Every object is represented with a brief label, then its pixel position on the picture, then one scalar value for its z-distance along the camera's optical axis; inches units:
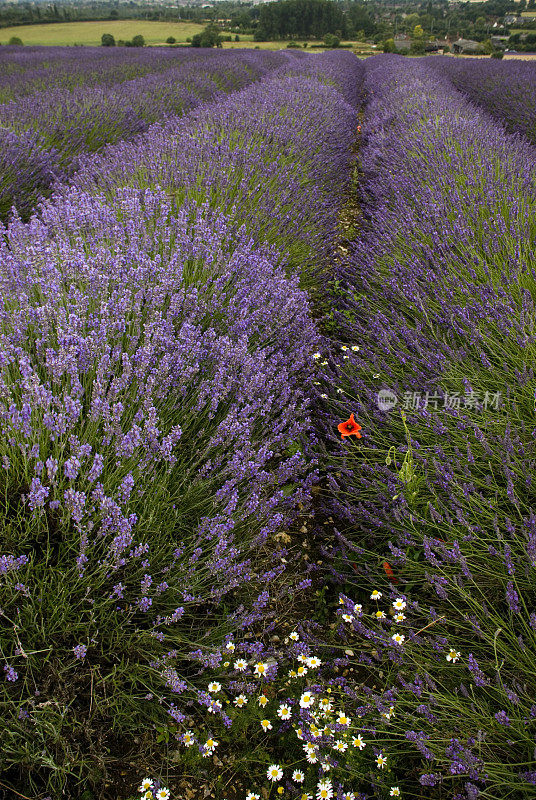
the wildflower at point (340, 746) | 47.5
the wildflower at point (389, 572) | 65.4
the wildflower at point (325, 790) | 47.4
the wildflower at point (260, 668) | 55.0
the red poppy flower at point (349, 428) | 76.3
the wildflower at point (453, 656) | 52.5
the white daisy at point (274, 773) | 49.1
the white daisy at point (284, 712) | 53.4
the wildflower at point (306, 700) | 52.1
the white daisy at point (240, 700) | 54.5
